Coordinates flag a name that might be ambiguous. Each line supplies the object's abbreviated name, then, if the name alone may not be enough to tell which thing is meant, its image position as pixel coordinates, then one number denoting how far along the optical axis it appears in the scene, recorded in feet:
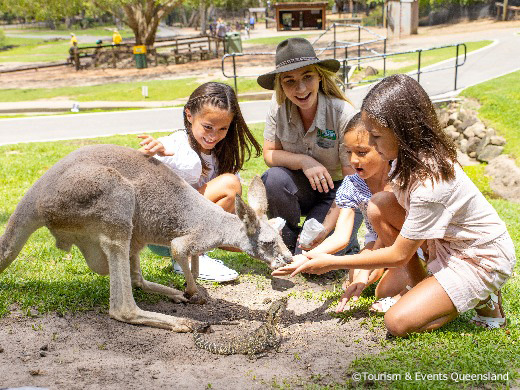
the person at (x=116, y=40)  77.71
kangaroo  9.45
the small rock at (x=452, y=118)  32.68
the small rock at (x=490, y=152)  27.86
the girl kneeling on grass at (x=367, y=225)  10.53
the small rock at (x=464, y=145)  30.40
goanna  9.31
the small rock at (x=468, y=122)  31.34
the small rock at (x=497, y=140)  28.17
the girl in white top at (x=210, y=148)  11.42
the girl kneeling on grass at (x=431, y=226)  9.04
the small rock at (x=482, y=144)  28.84
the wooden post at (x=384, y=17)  95.96
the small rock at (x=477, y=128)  29.81
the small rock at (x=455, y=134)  31.65
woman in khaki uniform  12.49
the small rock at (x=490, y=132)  29.19
